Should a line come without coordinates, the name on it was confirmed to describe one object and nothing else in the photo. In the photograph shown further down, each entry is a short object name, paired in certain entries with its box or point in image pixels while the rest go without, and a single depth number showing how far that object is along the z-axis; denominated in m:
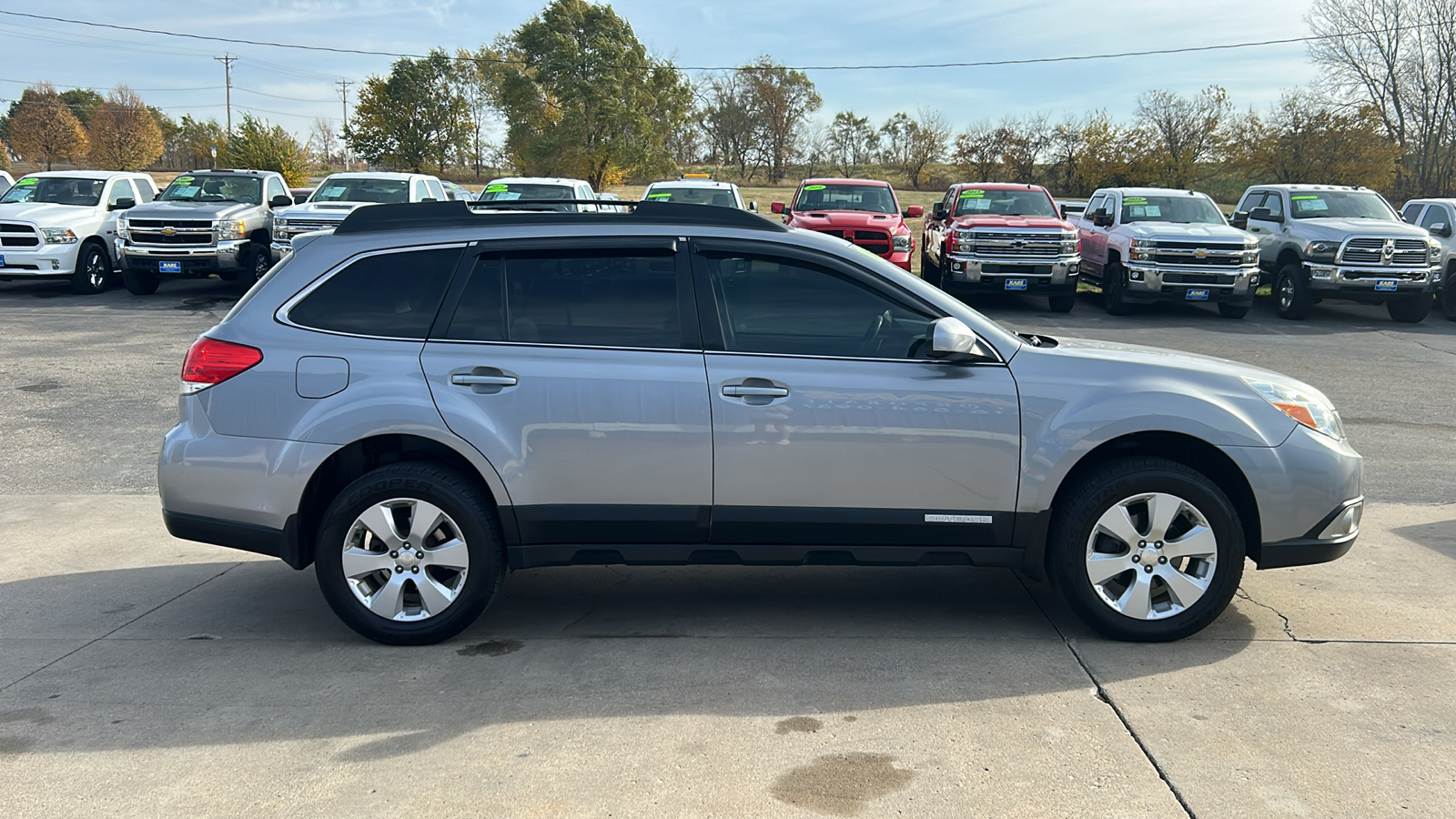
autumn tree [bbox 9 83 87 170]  71.38
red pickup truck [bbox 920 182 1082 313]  17.48
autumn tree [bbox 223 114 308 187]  45.22
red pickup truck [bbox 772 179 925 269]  17.75
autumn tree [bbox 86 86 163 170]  70.44
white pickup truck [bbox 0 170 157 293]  17.73
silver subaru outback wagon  4.52
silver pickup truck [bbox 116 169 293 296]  17.80
